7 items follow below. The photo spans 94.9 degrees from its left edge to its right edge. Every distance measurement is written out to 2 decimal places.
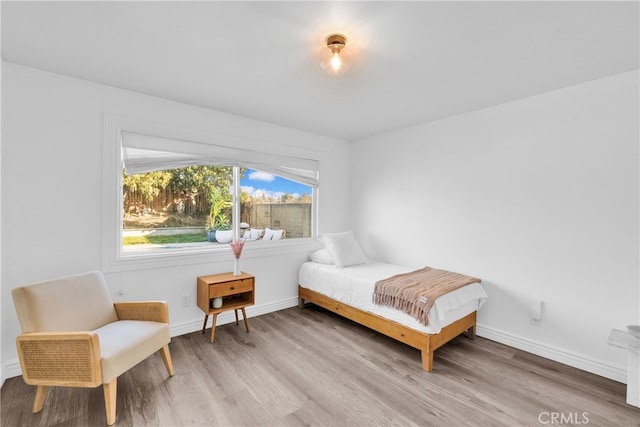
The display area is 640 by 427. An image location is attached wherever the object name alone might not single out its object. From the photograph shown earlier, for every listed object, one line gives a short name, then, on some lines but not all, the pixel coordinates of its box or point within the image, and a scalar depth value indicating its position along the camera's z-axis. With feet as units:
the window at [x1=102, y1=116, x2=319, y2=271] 8.79
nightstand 9.45
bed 8.02
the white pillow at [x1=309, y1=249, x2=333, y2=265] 12.39
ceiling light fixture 5.92
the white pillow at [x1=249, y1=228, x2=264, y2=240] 11.88
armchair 5.71
